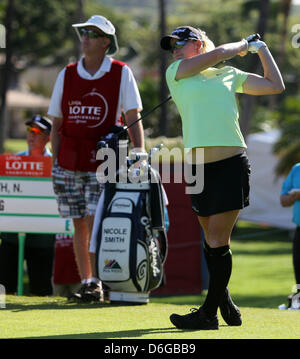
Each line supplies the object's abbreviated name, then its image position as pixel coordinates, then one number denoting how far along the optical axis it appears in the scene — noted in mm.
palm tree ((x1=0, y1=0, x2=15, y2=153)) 59712
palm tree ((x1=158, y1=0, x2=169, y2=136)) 64500
